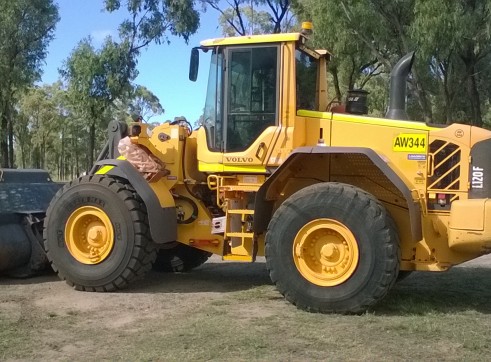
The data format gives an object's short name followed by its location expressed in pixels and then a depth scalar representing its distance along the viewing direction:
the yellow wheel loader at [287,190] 6.22
